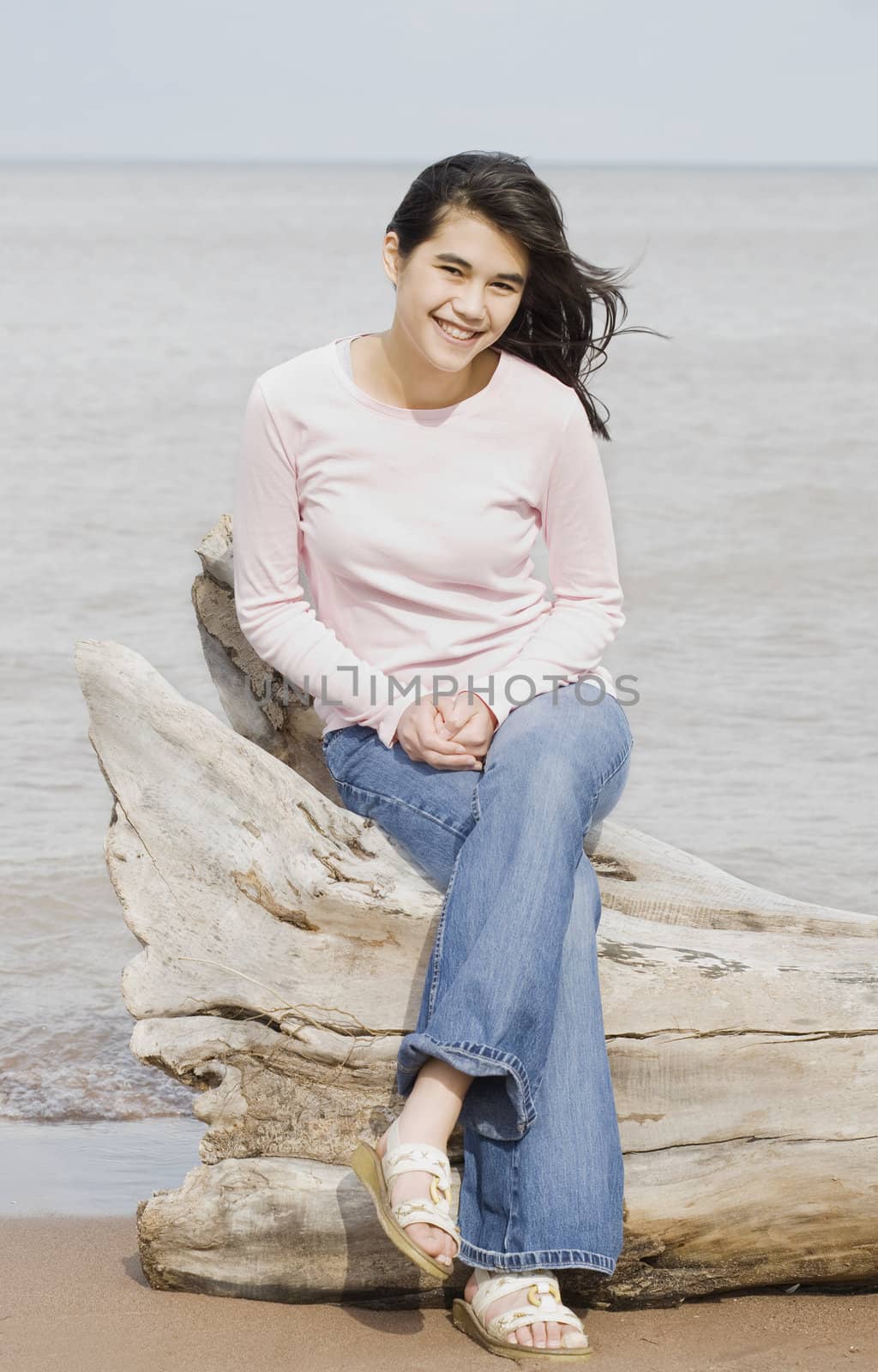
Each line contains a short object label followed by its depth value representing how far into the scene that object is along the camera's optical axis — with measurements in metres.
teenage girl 5.64
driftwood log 5.52
